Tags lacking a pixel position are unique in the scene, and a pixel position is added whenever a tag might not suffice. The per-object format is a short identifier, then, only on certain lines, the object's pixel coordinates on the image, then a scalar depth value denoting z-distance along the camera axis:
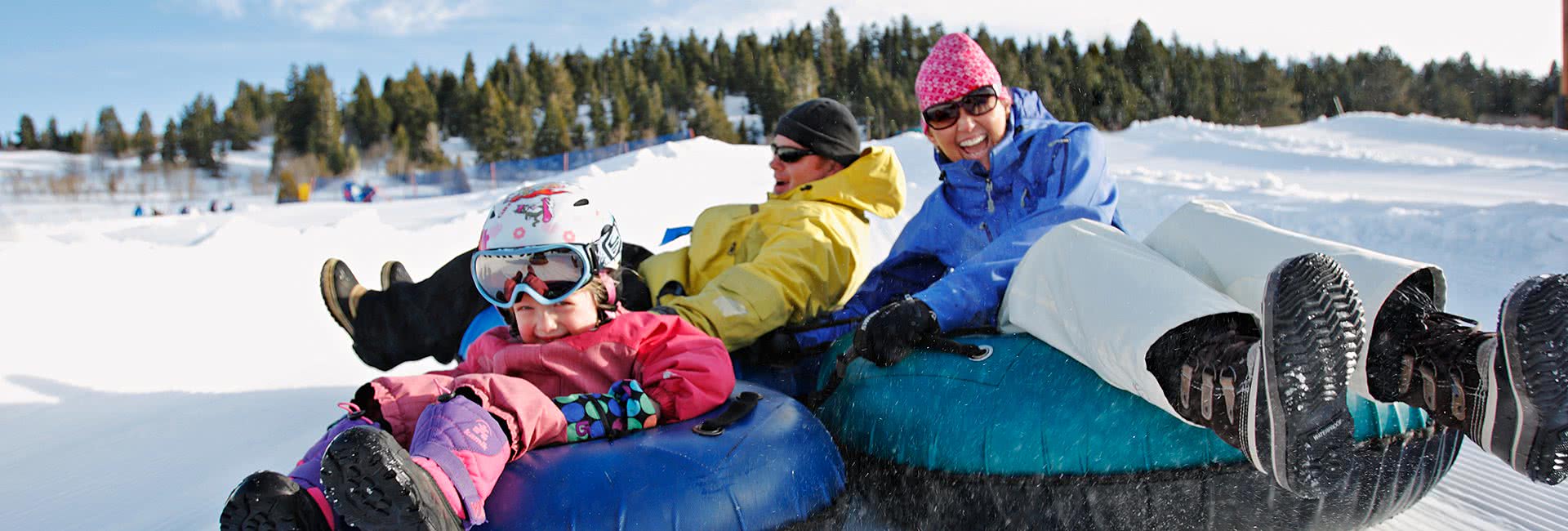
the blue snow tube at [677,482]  1.71
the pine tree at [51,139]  77.38
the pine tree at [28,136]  78.00
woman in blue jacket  1.38
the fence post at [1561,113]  18.39
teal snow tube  1.86
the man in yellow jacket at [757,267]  2.88
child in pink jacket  1.43
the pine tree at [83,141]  72.44
